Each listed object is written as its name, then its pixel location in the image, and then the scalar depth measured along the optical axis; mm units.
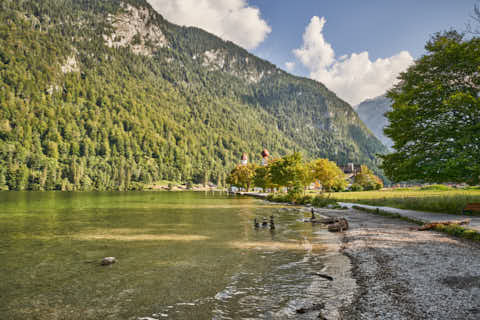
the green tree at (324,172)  90500
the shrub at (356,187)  126875
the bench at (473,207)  26872
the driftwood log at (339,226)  27453
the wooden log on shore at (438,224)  21980
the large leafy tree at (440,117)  29109
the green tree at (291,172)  84750
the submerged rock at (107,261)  16547
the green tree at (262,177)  118025
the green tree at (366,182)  130875
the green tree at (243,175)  160250
